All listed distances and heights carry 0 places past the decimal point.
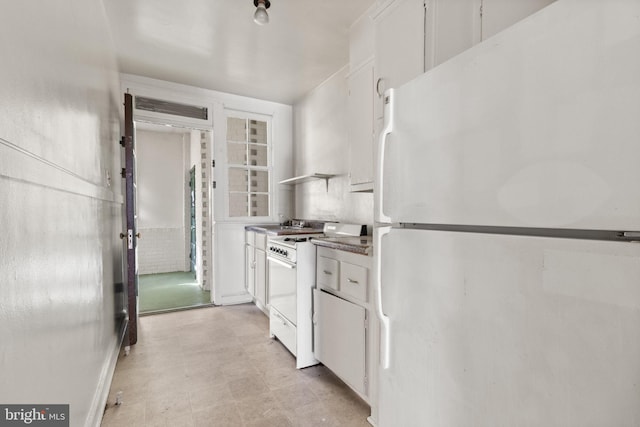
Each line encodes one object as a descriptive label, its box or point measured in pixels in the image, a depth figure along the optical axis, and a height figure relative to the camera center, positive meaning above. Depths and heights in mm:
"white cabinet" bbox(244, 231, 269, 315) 3082 -666
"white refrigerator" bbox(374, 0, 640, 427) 558 -47
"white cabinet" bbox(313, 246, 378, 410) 1639 -686
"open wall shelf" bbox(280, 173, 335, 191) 3158 +382
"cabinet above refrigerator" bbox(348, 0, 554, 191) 1252 +820
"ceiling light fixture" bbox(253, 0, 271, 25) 1915 +1308
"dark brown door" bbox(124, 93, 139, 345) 2436 -24
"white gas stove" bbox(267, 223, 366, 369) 2133 -638
